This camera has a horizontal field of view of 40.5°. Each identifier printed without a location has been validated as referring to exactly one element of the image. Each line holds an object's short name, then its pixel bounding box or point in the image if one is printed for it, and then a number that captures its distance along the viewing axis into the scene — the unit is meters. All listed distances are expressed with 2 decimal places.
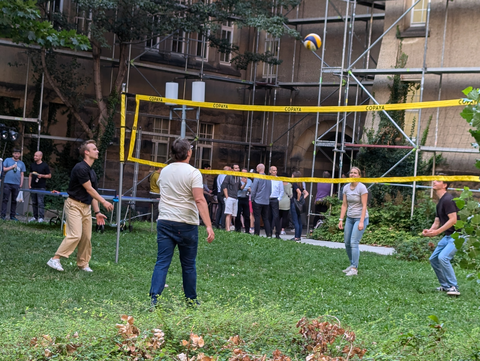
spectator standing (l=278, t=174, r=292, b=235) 17.66
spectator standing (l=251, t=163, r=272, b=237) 17.05
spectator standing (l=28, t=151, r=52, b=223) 17.11
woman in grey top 10.97
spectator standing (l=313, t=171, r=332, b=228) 20.00
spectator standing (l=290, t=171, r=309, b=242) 17.45
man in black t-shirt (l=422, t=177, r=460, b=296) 9.63
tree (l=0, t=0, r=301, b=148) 20.06
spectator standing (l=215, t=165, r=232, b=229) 18.84
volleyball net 12.97
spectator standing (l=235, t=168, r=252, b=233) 17.86
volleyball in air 18.00
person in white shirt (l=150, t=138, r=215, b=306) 6.95
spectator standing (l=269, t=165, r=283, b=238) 17.34
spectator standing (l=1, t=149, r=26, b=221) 17.16
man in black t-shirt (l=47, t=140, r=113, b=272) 9.50
